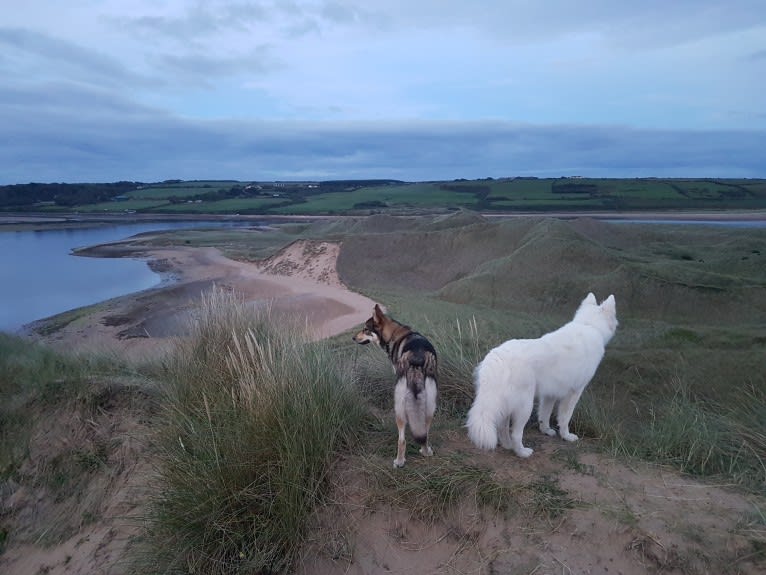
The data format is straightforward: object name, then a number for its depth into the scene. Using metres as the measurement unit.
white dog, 4.42
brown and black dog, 4.41
